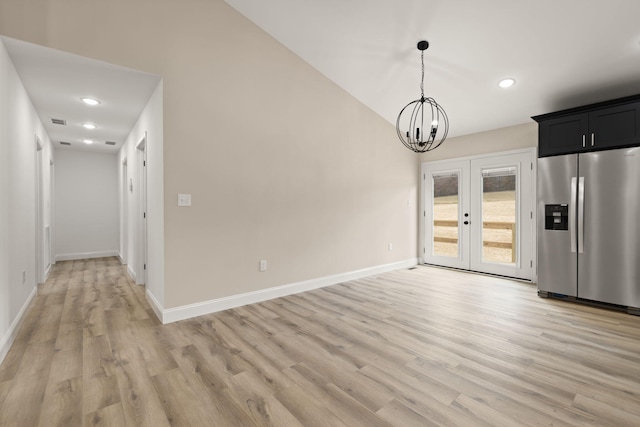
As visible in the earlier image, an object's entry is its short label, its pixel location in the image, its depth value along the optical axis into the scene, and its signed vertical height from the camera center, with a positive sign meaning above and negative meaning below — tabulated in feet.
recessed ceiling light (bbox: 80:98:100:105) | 11.93 +4.46
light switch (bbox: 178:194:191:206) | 10.47 +0.39
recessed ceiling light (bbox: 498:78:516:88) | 12.88 +5.61
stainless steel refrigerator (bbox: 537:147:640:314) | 11.20 -0.64
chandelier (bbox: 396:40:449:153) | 16.62 +5.36
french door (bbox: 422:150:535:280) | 15.96 -0.19
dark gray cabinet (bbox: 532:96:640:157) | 11.19 +3.35
